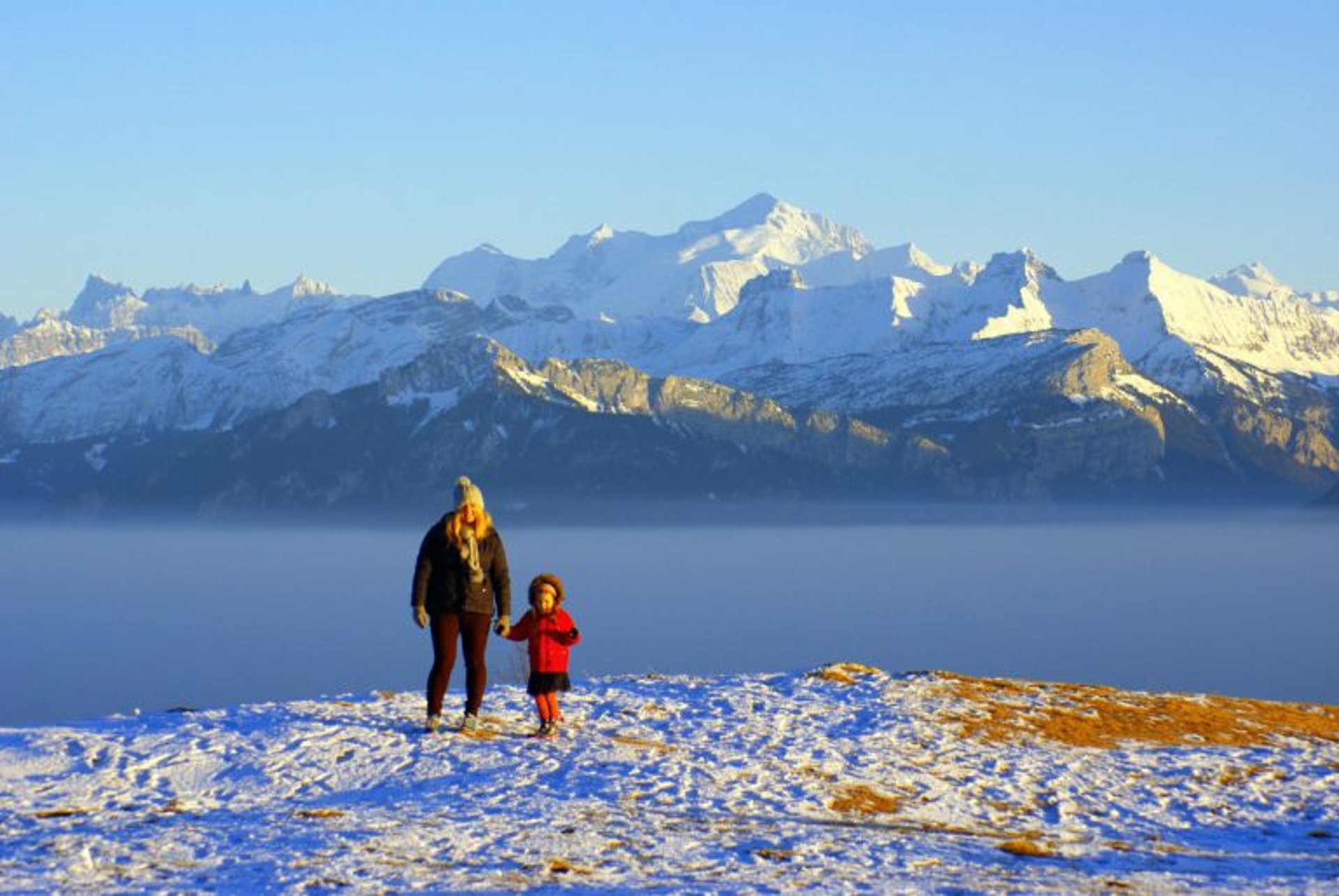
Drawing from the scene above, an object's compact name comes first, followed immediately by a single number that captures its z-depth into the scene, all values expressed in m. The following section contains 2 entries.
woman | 27.70
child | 28.19
